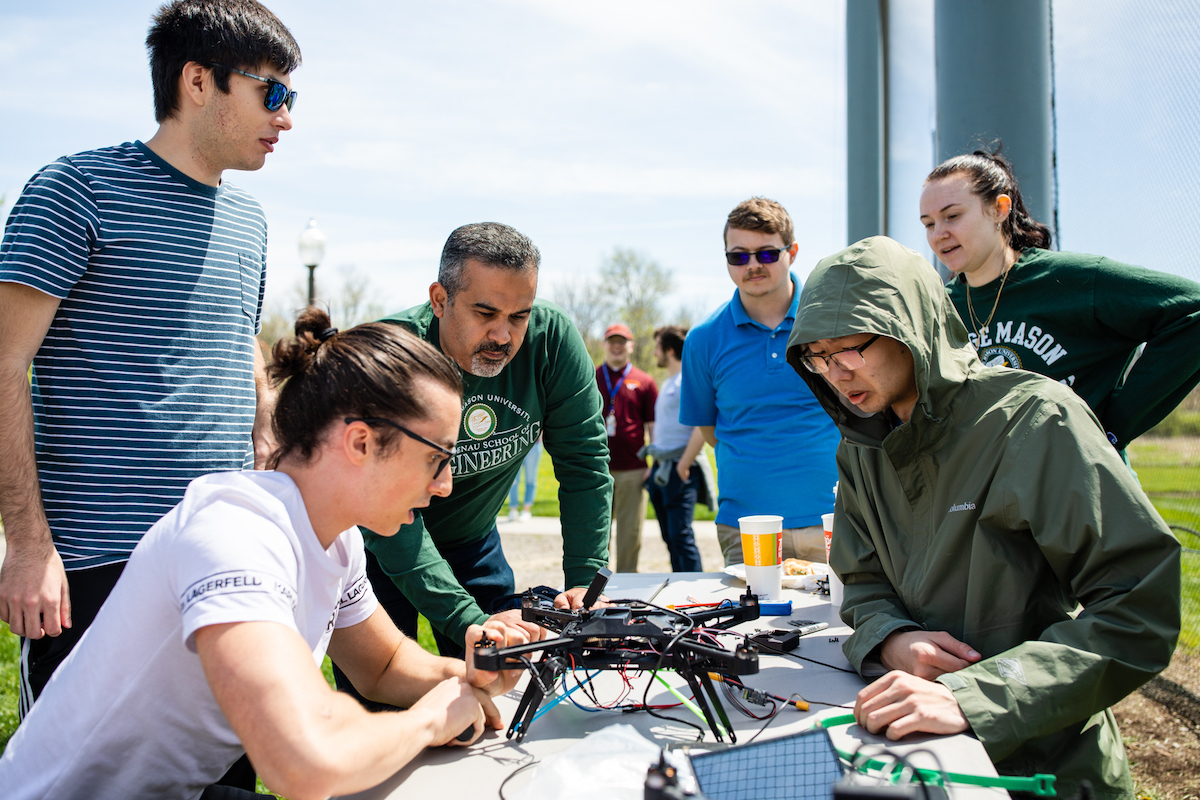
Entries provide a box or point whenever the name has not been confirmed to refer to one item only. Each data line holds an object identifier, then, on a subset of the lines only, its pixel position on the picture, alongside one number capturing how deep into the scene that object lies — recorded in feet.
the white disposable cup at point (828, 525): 8.36
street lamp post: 41.93
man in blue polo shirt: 11.35
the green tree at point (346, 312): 97.25
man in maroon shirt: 21.98
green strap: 3.67
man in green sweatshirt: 7.95
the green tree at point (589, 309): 124.98
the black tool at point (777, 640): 5.90
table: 4.20
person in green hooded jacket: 4.68
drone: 4.73
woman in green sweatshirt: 8.71
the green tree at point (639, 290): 119.75
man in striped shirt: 6.19
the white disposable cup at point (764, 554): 7.82
